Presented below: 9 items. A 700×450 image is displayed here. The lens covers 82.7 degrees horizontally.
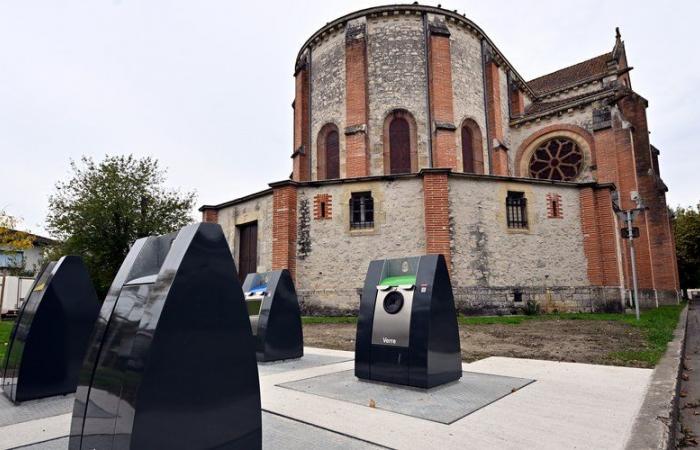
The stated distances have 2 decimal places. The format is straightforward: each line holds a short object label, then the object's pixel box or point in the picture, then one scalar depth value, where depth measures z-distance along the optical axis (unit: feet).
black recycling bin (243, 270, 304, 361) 19.40
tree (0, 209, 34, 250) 72.95
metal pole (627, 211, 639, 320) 40.27
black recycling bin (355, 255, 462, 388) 13.93
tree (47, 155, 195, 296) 61.93
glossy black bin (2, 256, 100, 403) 12.51
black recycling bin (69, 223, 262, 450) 6.31
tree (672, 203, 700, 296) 123.88
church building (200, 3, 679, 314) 47.78
